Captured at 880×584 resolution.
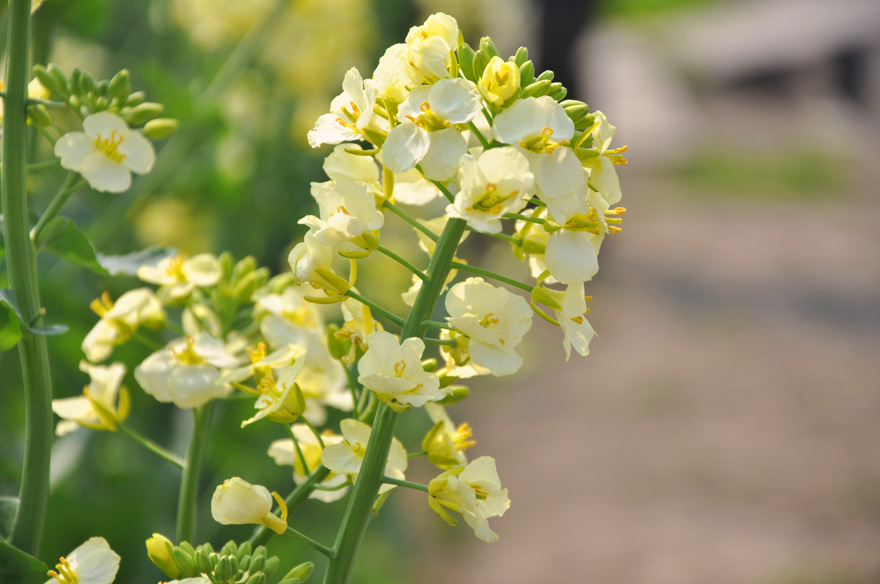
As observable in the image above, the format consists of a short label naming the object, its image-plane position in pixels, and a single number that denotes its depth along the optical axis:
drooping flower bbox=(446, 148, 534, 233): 0.73
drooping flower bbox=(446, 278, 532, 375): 0.73
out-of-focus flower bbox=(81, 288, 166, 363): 0.78
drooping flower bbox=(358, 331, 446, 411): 0.73
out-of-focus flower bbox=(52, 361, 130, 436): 0.78
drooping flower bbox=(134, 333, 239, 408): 0.76
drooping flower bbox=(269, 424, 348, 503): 0.76
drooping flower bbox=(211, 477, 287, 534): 0.73
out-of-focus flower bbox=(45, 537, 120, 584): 0.74
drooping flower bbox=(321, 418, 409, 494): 0.74
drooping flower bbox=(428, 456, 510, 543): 0.73
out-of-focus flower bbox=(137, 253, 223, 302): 0.78
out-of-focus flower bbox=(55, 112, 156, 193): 0.76
